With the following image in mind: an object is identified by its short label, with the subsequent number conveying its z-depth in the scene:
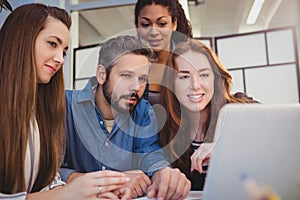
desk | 1.17
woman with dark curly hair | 1.50
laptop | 0.60
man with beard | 1.41
